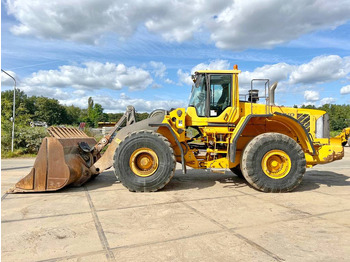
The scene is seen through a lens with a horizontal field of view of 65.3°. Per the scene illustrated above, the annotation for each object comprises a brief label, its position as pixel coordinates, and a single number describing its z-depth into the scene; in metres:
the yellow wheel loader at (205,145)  5.80
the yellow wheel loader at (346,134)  20.61
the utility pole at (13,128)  14.23
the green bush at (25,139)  14.98
